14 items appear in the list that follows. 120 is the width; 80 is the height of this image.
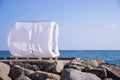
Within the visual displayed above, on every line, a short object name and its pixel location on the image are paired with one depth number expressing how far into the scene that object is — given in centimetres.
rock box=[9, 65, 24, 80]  729
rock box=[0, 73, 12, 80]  675
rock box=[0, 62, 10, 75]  713
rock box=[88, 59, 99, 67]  863
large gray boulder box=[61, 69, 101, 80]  584
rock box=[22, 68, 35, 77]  714
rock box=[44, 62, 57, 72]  770
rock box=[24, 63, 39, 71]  822
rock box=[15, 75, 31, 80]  647
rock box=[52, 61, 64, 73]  745
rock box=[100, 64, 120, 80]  715
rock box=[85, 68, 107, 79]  705
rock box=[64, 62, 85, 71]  731
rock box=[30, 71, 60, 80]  665
